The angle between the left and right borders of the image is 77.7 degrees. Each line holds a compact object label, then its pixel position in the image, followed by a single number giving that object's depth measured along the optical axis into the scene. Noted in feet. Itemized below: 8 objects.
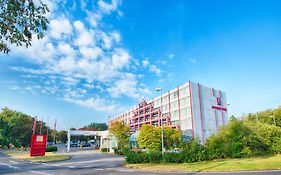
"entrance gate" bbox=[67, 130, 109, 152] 152.76
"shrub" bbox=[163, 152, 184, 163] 57.26
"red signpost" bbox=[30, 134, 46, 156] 93.99
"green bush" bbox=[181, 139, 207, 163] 57.98
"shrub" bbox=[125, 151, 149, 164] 58.55
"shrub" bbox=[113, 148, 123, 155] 107.07
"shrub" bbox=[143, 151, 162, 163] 58.14
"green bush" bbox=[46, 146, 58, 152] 131.56
